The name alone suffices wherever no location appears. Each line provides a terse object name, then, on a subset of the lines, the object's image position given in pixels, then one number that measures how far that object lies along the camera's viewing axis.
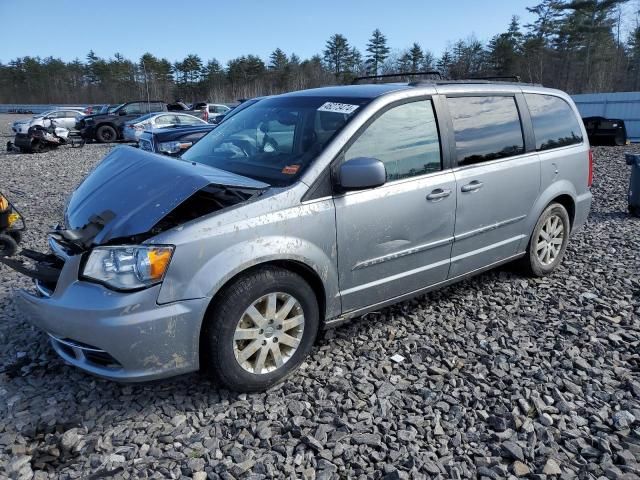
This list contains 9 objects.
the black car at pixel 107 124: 20.19
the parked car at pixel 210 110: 22.47
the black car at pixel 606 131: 16.66
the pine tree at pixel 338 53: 67.44
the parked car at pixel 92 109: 37.28
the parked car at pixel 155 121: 17.91
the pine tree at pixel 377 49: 65.38
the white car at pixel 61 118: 22.67
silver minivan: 2.50
